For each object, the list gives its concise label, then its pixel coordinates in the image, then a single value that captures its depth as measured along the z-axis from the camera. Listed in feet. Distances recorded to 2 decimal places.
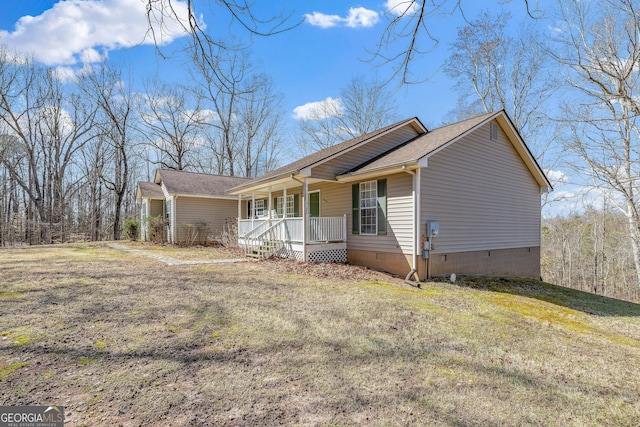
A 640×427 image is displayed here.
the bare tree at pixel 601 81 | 26.40
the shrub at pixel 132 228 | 66.65
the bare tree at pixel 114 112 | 79.05
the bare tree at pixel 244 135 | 92.82
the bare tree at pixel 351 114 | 82.23
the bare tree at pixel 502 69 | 61.21
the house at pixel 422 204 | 30.45
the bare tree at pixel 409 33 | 9.61
